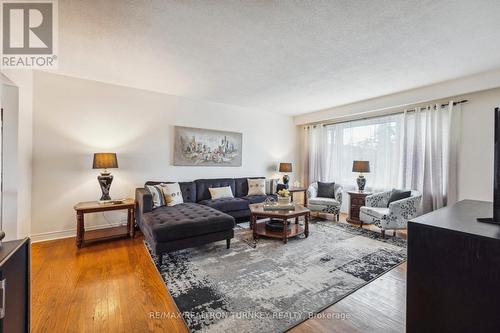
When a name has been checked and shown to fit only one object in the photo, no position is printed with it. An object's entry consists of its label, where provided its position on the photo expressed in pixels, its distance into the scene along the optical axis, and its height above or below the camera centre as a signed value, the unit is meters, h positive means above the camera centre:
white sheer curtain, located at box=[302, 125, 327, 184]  5.66 +0.34
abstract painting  4.36 +0.39
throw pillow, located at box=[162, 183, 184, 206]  3.61 -0.49
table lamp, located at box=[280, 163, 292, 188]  5.50 -0.02
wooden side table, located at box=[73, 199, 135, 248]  2.96 -0.88
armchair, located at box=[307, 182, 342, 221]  4.43 -0.74
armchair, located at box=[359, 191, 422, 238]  3.38 -0.73
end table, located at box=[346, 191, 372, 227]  4.28 -0.71
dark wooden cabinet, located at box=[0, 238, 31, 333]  0.93 -0.61
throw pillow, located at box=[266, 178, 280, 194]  5.10 -0.49
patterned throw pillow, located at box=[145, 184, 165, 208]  3.43 -0.47
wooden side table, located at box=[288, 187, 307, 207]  5.02 -0.54
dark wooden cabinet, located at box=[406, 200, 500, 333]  0.96 -0.51
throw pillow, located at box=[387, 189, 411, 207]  3.72 -0.47
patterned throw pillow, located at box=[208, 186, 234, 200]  4.31 -0.54
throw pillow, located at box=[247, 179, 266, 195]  4.80 -0.47
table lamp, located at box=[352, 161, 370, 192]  4.41 -0.04
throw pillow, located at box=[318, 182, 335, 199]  4.89 -0.53
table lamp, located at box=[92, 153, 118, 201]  3.25 -0.03
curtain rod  3.69 +1.10
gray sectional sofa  2.50 -0.72
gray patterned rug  1.70 -1.14
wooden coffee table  3.21 -0.85
